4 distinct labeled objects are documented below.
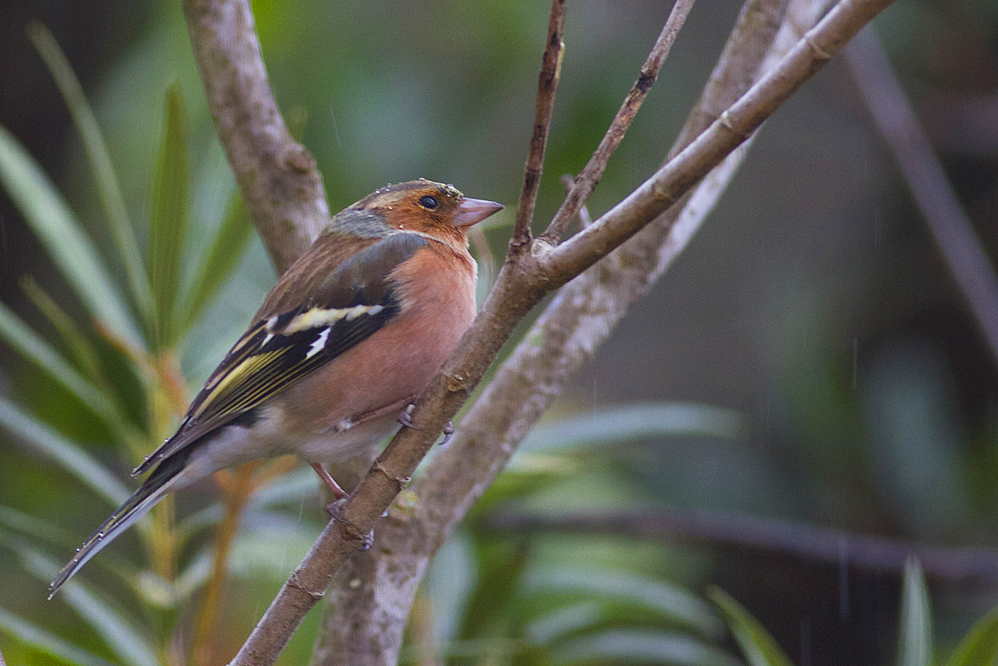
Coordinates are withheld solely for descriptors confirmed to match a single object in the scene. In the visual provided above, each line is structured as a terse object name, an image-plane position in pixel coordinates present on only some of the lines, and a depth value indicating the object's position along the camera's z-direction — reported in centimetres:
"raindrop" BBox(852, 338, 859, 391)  907
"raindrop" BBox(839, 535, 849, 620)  677
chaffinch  404
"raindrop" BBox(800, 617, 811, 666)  887
